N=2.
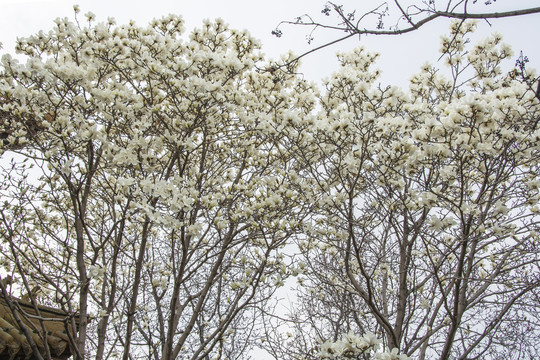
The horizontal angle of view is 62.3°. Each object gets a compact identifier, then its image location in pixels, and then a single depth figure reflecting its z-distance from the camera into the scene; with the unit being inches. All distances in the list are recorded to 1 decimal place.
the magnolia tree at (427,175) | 135.9
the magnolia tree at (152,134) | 161.9
